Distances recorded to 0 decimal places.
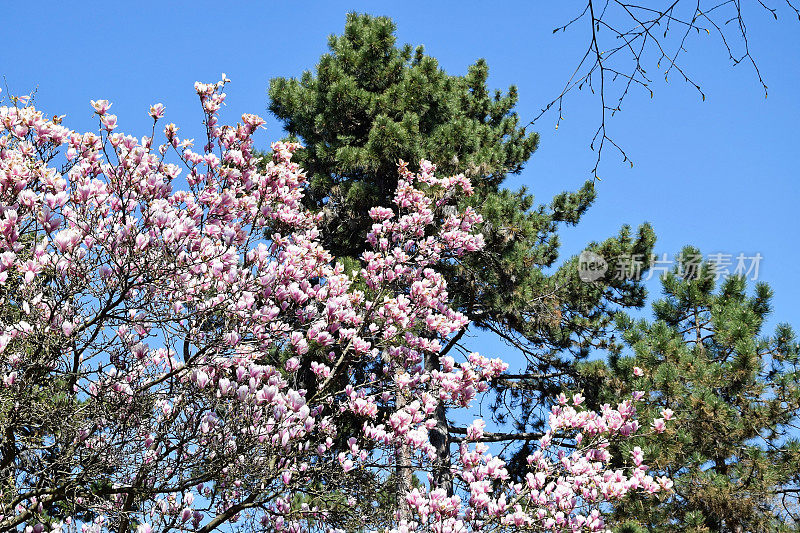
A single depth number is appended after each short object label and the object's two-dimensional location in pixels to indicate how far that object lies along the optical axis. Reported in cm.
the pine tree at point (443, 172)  912
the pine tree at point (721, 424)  691
